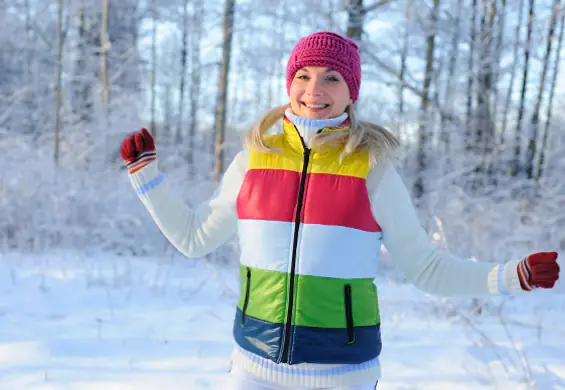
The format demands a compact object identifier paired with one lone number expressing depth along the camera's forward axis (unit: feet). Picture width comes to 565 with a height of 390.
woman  4.85
